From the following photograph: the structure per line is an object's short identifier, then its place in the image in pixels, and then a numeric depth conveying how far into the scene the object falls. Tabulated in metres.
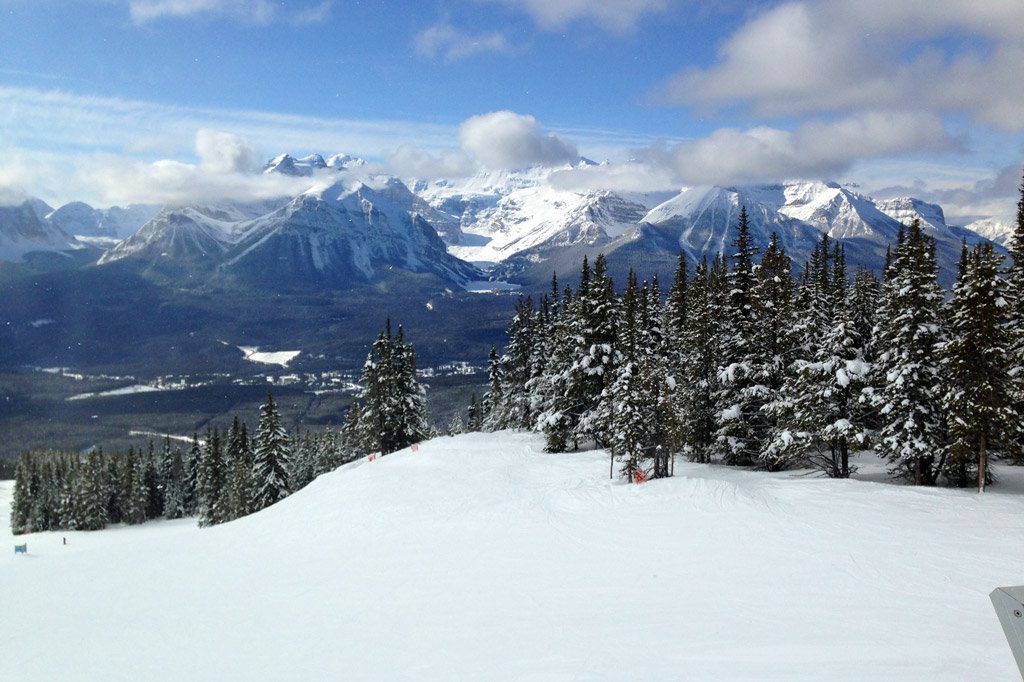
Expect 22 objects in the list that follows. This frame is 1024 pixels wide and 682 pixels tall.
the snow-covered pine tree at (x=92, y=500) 73.44
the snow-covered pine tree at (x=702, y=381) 34.03
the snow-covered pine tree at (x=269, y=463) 52.00
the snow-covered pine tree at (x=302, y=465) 70.81
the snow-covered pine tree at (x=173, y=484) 89.31
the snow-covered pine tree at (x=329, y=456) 64.94
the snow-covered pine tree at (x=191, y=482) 86.12
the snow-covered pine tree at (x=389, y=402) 53.22
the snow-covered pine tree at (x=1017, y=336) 23.36
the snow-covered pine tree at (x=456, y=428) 90.71
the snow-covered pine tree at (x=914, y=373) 24.94
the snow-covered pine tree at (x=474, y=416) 82.50
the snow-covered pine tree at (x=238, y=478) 55.47
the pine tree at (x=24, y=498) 82.12
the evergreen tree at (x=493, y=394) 65.75
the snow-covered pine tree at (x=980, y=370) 23.16
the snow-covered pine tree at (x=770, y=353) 30.80
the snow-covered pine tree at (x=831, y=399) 27.02
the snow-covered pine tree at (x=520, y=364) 55.72
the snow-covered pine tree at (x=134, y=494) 80.38
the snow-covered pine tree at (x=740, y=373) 31.62
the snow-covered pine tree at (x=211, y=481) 63.88
